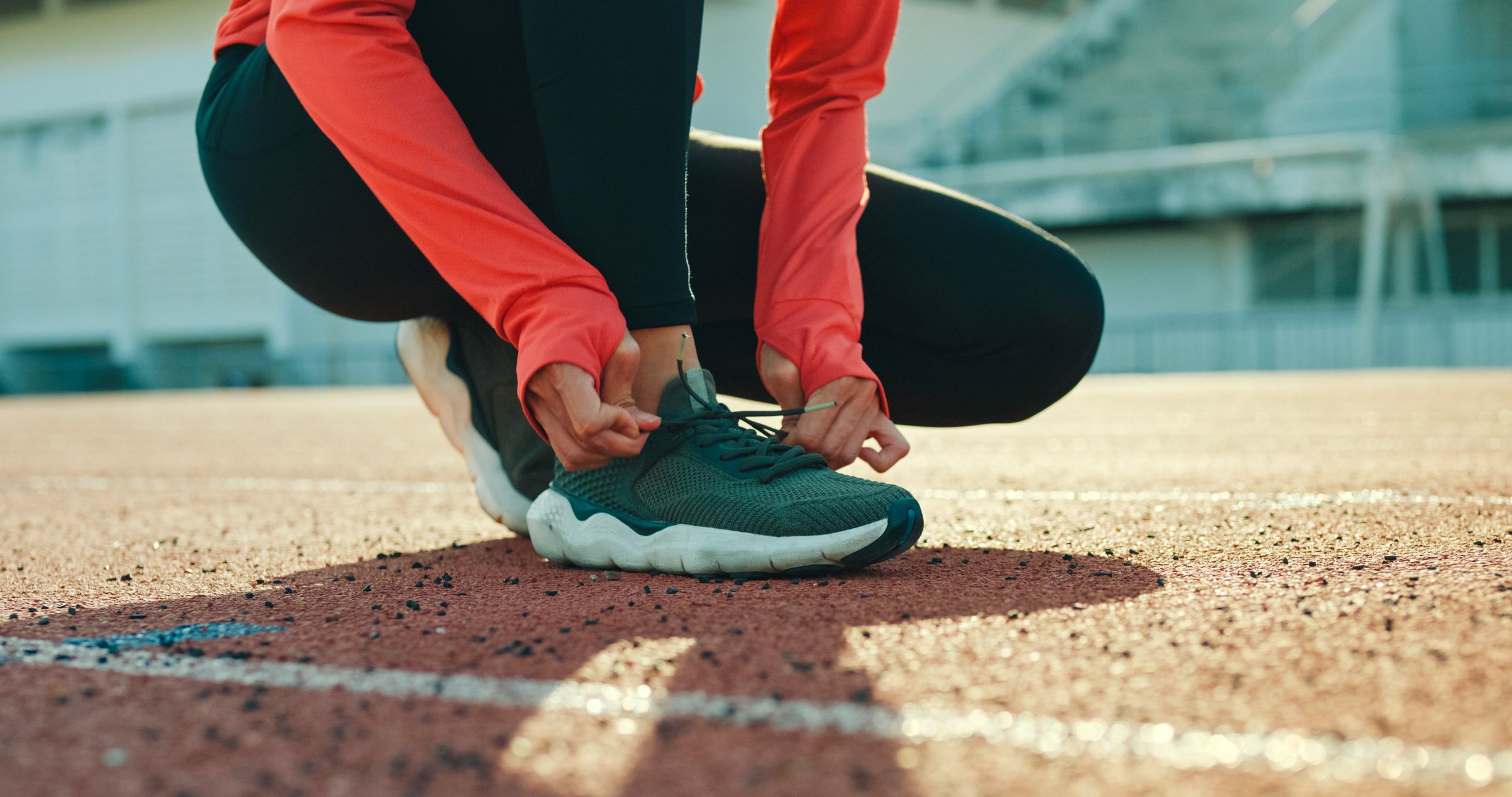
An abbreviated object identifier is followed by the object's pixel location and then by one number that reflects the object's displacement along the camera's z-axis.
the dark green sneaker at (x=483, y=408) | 1.67
